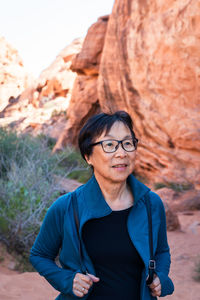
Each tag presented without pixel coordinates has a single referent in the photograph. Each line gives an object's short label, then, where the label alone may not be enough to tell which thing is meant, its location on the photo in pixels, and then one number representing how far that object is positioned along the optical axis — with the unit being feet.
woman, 4.71
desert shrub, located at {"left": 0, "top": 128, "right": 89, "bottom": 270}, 14.79
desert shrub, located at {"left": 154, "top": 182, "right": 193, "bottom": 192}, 28.65
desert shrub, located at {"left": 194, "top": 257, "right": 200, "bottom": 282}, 13.76
